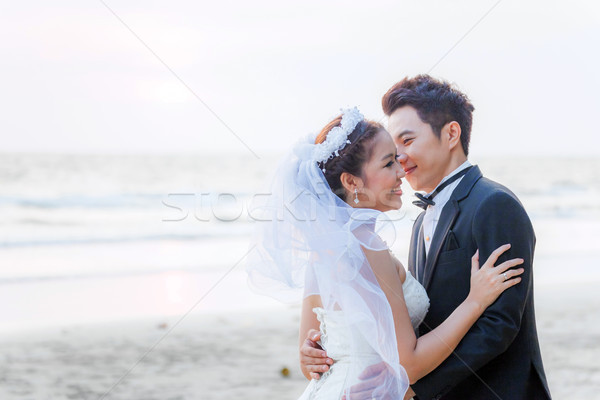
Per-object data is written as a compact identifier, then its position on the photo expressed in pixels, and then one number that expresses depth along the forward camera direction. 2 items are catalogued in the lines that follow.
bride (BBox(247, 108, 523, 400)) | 2.69
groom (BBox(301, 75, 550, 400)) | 2.68
